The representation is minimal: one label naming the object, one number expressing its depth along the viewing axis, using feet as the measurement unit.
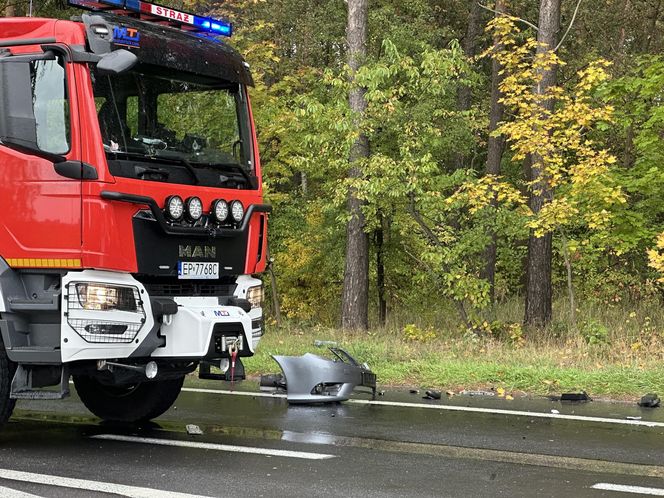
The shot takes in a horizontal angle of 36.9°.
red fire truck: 23.99
